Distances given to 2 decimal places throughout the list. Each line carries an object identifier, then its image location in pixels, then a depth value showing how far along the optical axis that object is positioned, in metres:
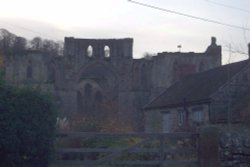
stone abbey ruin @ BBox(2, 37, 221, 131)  56.78
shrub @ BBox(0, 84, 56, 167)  13.46
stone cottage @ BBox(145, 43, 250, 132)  28.34
